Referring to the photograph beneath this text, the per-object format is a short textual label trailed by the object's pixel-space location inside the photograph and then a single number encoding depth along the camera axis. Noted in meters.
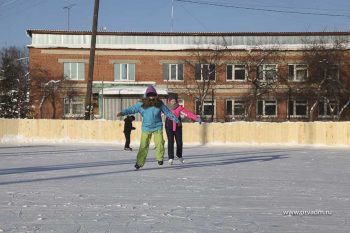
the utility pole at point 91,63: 28.56
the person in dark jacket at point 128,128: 19.97
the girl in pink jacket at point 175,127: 12.83
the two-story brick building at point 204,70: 41.75
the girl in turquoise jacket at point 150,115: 10.81
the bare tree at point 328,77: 40.53
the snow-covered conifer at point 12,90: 38.25
